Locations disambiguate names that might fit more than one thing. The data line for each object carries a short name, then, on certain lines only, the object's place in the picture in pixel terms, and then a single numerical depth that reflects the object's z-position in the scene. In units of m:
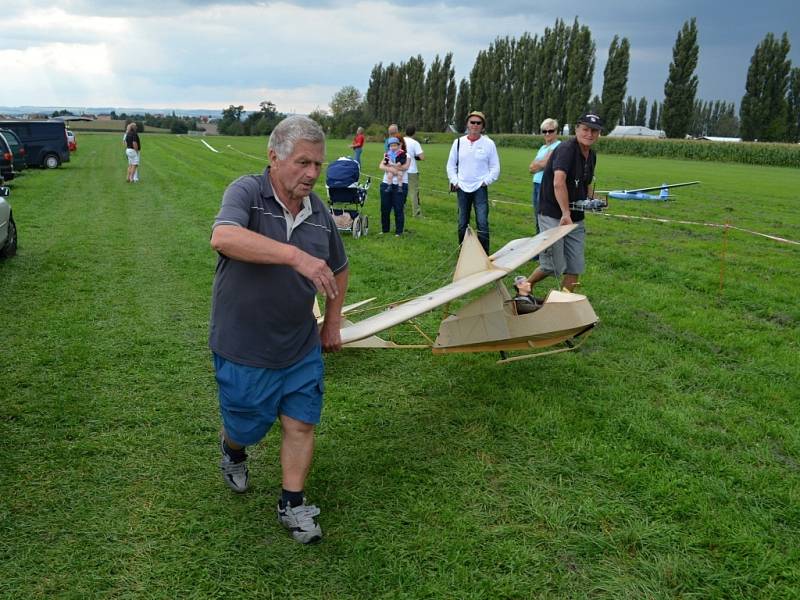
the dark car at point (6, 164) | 19.11
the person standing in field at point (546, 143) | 9.66
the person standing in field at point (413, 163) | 13.93
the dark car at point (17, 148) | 24.08
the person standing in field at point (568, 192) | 6.62
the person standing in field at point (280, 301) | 2.81
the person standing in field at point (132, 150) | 19.88
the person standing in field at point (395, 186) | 12.04
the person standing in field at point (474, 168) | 9.26
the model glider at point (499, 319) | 5.00
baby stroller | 12.11
